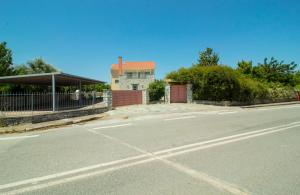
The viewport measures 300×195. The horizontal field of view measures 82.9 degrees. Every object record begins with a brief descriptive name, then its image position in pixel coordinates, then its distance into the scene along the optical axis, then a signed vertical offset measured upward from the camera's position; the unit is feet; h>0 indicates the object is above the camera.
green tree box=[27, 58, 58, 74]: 102.43 +17.75
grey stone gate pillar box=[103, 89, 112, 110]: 42.86 -0.77
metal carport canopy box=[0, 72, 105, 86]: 35.83 +4.46
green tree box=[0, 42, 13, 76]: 75.31 +15.89
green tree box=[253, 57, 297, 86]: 100.90 +13.21
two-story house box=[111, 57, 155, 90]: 108.78 +11.42
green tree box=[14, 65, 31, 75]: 91.71 +14.89
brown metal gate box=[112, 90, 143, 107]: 47.88 -0.68
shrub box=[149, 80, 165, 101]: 60.42 +1.69
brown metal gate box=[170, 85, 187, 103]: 58.22 +0.23
